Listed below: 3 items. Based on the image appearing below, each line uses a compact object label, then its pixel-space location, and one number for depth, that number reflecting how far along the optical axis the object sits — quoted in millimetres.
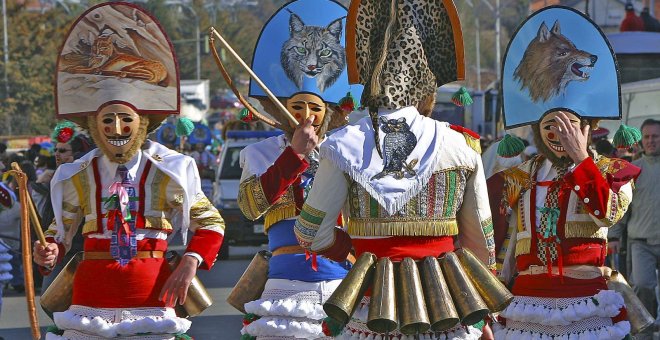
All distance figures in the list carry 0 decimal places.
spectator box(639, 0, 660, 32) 29188
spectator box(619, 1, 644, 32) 27594
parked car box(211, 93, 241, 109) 100312
